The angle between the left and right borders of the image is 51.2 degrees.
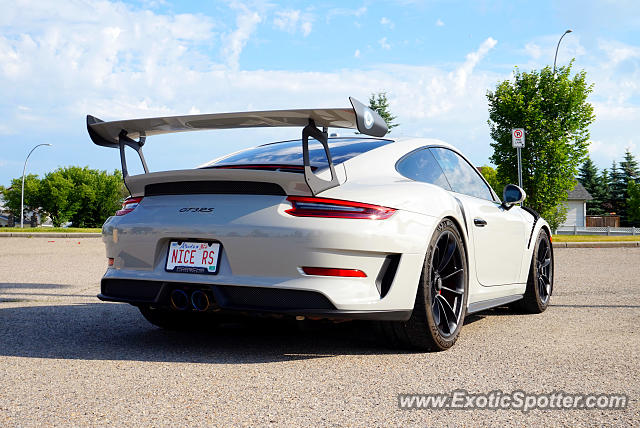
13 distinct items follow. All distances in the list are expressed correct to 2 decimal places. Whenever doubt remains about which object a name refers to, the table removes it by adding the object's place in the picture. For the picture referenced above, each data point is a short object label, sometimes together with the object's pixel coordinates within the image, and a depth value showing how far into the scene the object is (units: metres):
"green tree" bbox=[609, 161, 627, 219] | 78.31
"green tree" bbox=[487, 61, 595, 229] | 32.78
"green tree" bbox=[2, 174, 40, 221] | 94.06
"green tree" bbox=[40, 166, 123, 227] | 94.88
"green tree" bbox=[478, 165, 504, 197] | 71.46
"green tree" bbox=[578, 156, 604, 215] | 76.06
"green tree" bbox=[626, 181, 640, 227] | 69.31
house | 69.00
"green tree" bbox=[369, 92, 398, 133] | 51.97
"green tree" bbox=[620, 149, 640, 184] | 76.81
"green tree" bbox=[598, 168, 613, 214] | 76.31
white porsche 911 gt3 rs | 3.57
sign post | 17.89
